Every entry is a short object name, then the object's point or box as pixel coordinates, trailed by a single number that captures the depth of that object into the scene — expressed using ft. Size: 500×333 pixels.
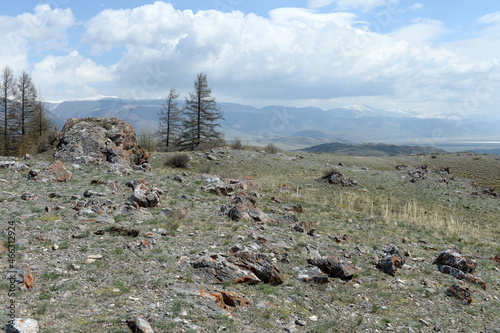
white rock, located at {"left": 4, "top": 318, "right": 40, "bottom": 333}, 14.93
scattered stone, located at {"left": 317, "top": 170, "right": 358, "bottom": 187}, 92.22
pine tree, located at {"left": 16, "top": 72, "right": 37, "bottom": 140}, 173.68
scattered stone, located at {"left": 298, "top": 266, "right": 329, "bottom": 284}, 27.40
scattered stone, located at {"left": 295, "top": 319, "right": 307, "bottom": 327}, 20.79
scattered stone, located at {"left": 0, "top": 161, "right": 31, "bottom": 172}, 52.37
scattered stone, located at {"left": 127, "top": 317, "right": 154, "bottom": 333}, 16.20
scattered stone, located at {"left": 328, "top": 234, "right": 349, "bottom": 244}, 40.02
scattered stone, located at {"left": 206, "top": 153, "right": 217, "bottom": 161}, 127.73
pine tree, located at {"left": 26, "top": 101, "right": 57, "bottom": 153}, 178.17
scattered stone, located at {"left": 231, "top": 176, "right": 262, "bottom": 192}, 62.34
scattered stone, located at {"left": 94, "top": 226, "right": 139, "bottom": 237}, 30.53
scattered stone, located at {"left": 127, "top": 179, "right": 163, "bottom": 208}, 40.55
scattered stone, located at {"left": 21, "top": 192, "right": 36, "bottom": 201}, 38.17
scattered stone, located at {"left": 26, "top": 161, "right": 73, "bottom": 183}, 48.04
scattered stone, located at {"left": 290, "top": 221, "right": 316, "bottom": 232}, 41.31
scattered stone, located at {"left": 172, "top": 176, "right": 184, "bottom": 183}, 59.62
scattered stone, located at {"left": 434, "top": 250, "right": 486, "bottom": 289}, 33.37
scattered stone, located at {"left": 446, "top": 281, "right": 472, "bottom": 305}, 28.12
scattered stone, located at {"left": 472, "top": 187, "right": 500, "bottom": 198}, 93.44
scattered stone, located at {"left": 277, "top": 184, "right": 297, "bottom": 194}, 72.08
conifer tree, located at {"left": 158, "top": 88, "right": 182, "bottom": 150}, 191.19
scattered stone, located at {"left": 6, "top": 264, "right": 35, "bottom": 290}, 19.72
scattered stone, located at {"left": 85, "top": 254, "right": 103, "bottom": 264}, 24.36
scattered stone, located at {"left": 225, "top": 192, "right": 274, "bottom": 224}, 41.04
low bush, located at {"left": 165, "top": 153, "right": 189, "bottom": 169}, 110.73
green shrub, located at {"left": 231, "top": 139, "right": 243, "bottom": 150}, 165.55
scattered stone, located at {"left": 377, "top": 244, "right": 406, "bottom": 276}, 31.55
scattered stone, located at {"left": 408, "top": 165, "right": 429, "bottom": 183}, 104.69
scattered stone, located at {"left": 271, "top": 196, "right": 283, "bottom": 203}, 57.06
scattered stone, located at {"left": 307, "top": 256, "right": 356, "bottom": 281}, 28.94
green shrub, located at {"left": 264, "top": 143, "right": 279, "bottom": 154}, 170.62
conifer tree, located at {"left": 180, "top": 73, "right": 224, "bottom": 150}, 178.09
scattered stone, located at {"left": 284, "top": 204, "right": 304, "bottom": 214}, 53.01
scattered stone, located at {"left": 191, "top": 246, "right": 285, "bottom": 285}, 24.90
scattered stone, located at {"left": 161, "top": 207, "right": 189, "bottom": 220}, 37.83
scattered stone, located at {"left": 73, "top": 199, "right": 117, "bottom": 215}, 35.86
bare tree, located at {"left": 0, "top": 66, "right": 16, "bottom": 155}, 167.12
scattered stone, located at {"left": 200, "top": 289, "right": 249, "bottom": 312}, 21.34
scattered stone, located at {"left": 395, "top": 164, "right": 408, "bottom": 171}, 144.54
